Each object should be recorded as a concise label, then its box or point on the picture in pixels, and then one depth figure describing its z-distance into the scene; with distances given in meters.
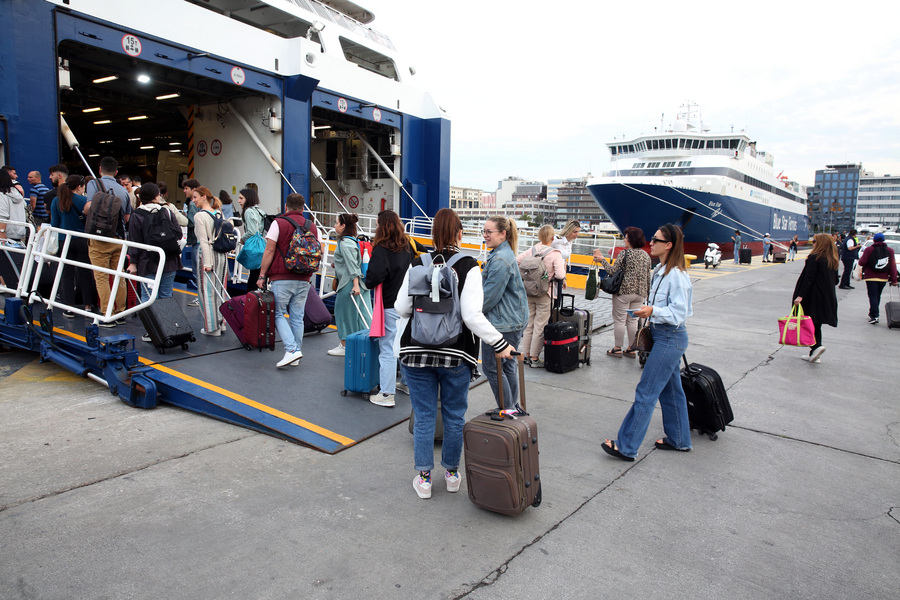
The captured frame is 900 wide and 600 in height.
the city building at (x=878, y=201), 150.75
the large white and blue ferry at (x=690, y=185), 28.69
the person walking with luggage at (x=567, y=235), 6.81
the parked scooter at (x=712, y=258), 21.20
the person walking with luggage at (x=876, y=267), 9.73
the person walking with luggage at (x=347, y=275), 5.35
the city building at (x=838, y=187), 183.88
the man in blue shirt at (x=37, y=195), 8.01
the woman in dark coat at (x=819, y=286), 6.64
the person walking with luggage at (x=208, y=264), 6.20
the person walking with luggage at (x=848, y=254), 14.22
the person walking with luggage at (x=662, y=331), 3.81
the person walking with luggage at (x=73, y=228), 6.41
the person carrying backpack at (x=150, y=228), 5.92
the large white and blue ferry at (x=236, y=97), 9.01
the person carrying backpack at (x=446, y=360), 3.19
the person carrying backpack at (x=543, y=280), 6.01
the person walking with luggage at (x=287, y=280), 5.35
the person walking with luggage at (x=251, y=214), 6.23
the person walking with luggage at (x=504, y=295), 4.10
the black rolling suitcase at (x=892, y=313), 9.41
